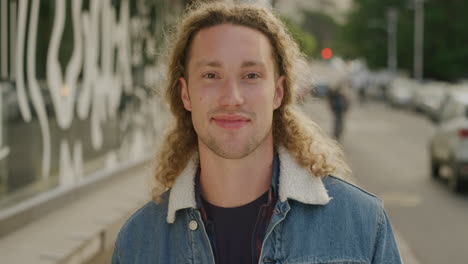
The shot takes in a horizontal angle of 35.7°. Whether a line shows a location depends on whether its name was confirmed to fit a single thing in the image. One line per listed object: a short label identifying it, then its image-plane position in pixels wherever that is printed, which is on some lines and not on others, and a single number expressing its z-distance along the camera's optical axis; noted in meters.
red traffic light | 22.94
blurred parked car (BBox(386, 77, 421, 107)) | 39.94
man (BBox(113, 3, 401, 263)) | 2.24
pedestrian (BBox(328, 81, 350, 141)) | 18.34
